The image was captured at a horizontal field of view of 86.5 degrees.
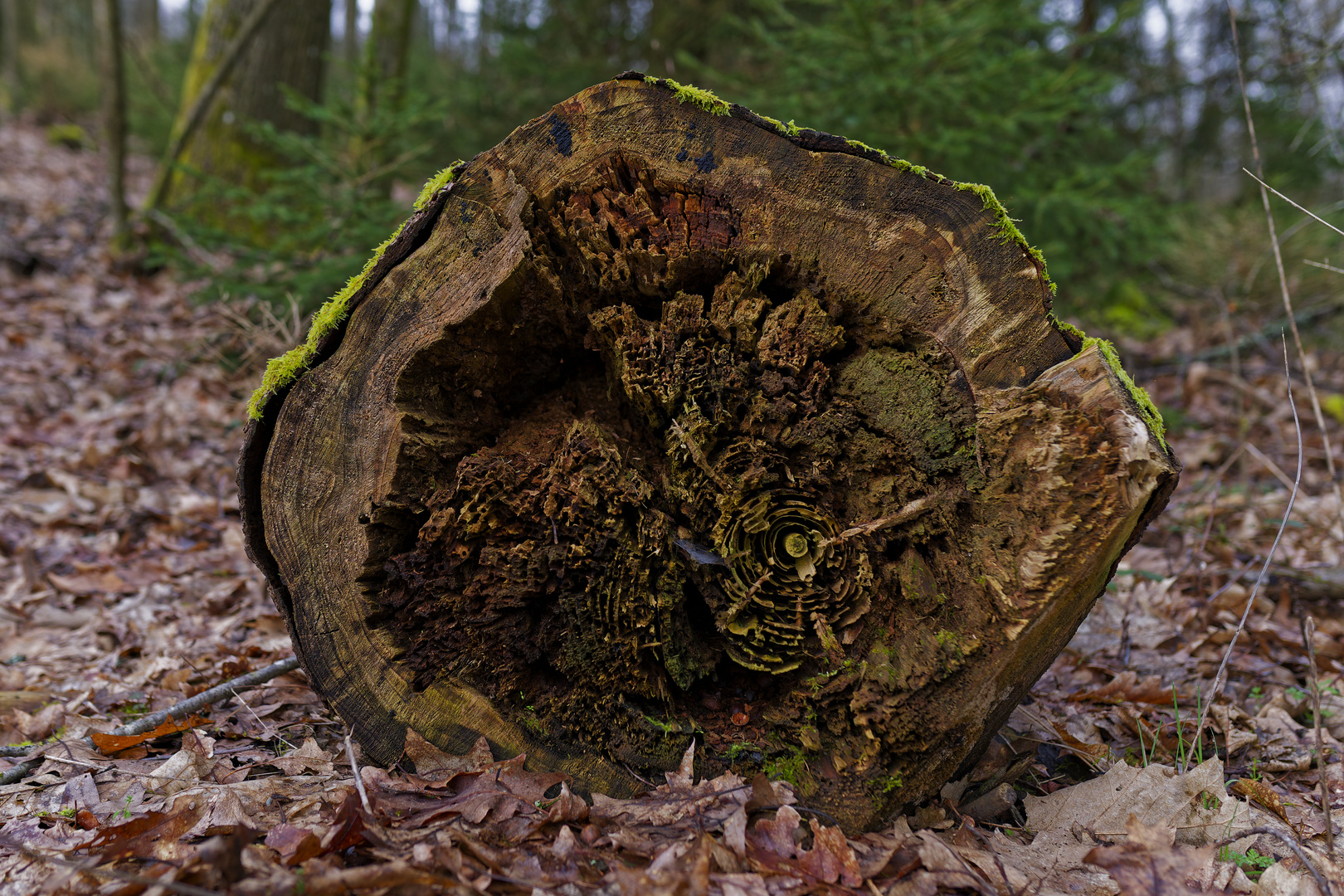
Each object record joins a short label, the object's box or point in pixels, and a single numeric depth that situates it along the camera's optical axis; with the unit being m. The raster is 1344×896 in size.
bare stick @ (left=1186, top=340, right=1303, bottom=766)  1.88
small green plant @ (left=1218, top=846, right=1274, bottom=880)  1.78
